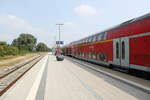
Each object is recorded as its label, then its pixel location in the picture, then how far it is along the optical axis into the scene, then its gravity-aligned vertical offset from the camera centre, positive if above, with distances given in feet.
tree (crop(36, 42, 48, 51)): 588.09 +18.10
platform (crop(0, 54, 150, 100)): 28.71 -4.87
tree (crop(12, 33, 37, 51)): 518.86 +28.89
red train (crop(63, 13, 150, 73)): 41.01 +2.09
